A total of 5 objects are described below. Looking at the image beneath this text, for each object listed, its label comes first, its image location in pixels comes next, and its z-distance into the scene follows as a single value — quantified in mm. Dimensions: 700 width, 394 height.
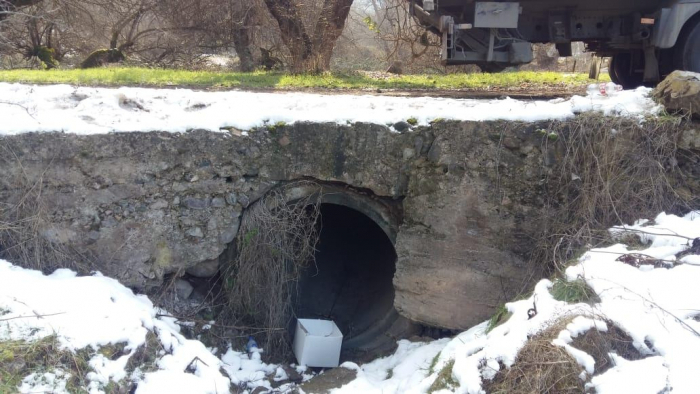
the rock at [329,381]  5250
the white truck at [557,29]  6750
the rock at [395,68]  12562
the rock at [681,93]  5262
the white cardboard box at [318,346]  5766
